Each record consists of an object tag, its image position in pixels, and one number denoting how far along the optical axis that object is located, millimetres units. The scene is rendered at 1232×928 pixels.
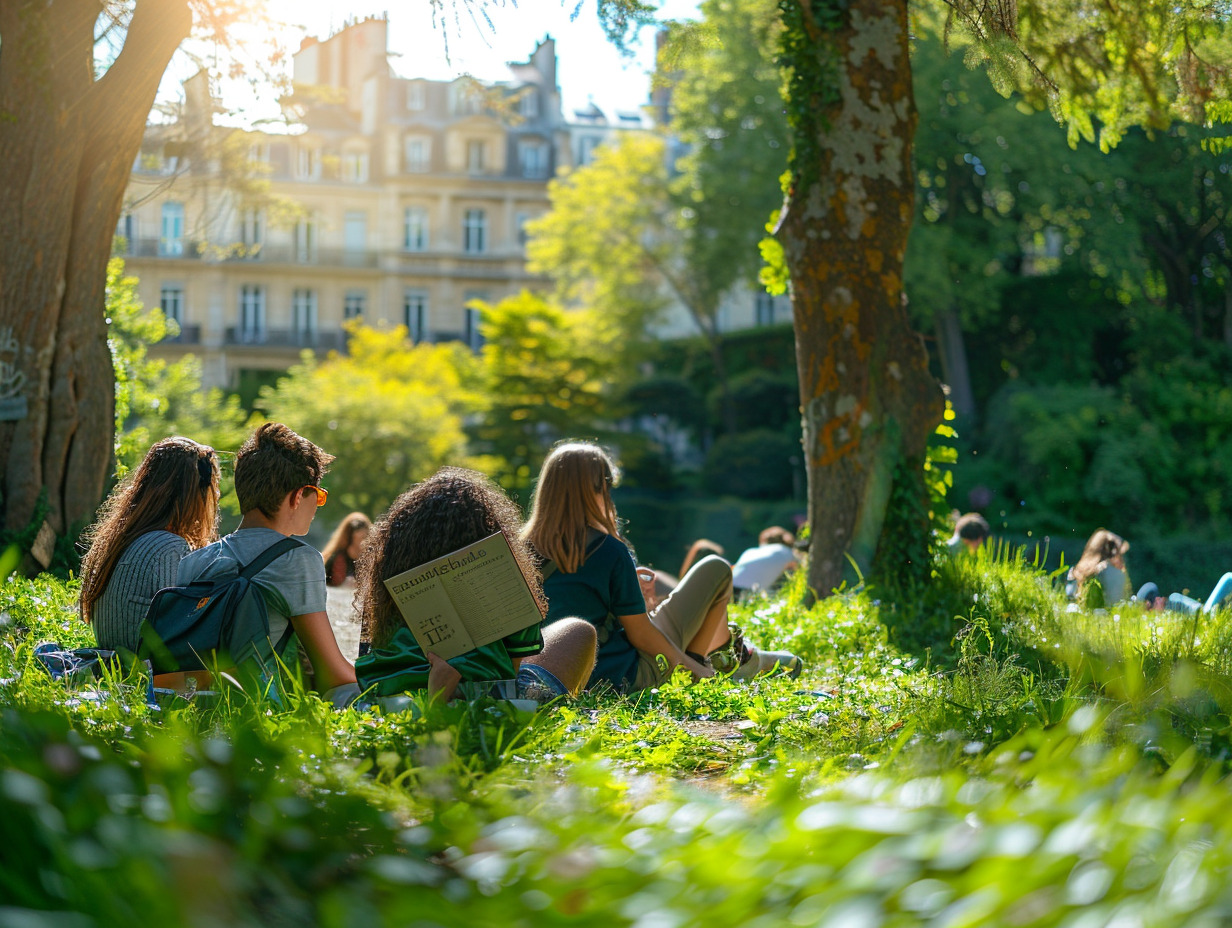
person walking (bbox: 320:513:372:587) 9383
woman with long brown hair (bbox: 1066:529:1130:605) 8690
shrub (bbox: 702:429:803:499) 35156
